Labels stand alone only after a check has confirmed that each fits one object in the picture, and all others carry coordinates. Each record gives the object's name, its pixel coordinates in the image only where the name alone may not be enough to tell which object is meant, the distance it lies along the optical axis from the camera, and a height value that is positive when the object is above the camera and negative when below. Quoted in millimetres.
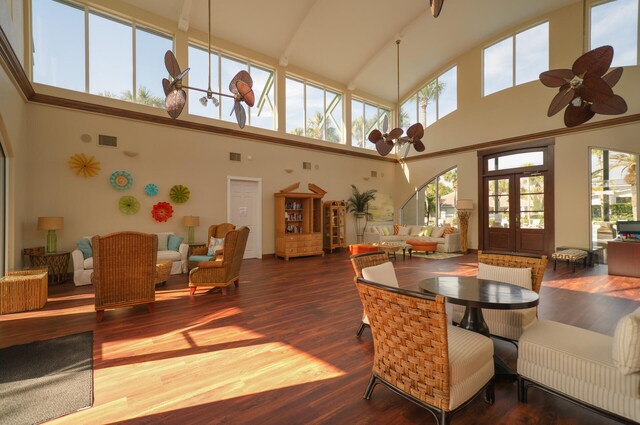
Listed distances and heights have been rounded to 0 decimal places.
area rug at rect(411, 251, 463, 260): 8500 -1223
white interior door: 8133 +185
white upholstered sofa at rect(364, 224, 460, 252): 9586 -729
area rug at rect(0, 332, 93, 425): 1962 -1268
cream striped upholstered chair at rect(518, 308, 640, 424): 1568 -903
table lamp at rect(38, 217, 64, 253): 5309 -199
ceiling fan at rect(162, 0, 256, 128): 3917 +1735
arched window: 10453 +404
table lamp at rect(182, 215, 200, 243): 6957 -186
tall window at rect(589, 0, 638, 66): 6945 +4389
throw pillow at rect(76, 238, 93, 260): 5473 -593
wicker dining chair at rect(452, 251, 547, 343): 2742 -953
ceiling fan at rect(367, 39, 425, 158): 6462 +1673
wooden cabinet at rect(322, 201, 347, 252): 9570 -320
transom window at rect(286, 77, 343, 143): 9336 +3401
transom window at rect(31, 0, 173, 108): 5785 +3408
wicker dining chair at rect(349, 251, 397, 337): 2889 -470
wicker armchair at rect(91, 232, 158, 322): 3565 -666
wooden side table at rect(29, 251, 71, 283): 5266 -842
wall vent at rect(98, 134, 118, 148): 6262 +1569
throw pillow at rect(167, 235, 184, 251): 6551 -608
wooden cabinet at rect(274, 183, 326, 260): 8453 -231
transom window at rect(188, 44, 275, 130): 7543 +3511
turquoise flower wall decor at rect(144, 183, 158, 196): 6707 +582
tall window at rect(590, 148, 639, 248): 6930 +509
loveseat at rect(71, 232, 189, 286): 5293 -782
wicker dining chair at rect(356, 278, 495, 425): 1640 -845
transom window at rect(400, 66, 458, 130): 10356 +4106
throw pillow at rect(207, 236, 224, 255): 6203 -627
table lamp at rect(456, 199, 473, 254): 9531 -304
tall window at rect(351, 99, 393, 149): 11055 +3562
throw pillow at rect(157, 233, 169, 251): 6524 -564
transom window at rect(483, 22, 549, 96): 8234 +4461
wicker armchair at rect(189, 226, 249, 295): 4656 -851
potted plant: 10688 +281
